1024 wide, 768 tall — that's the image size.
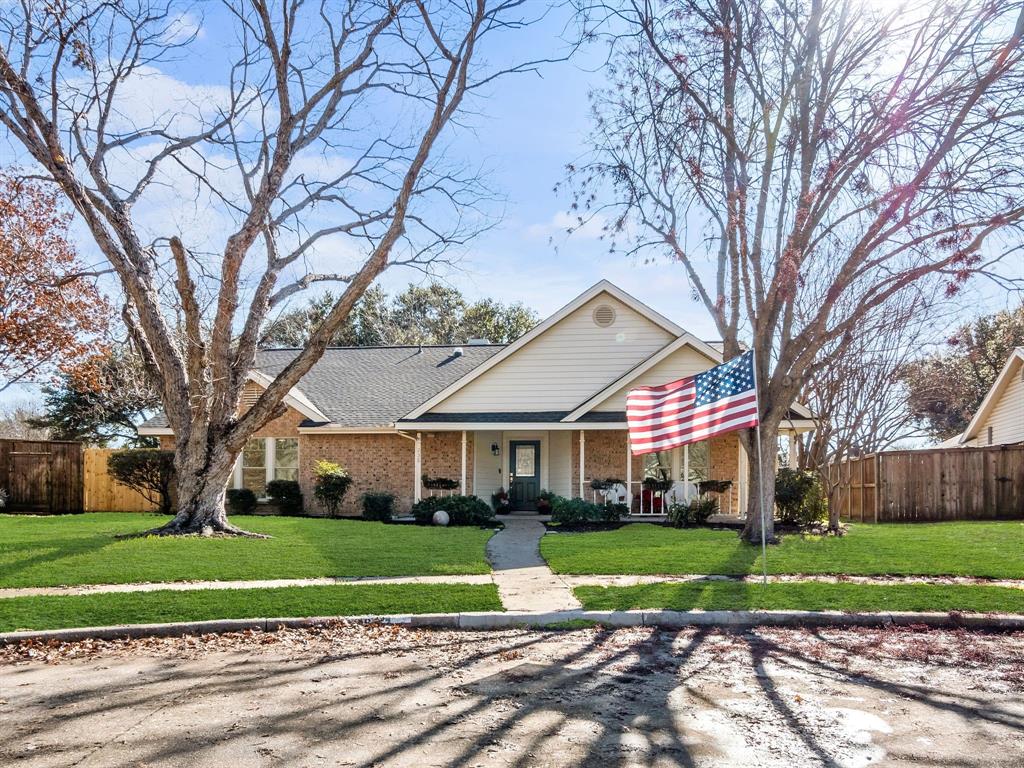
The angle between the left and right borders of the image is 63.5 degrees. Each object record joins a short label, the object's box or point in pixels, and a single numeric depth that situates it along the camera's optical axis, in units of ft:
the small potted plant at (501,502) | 71.15
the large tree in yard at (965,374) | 87.15
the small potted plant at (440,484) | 69.46
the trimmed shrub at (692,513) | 58.59
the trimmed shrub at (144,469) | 68.69
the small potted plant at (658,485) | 67.21
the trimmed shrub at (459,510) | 60.59
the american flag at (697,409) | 34.09
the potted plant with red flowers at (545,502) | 68.03
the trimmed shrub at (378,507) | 67.41
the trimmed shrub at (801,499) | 56.95
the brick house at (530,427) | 67.72
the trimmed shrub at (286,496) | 72.64
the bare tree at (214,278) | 46.01
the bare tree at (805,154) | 36.45
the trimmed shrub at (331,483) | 69.31
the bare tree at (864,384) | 53.62
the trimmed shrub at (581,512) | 59.62
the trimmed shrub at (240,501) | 72.59
